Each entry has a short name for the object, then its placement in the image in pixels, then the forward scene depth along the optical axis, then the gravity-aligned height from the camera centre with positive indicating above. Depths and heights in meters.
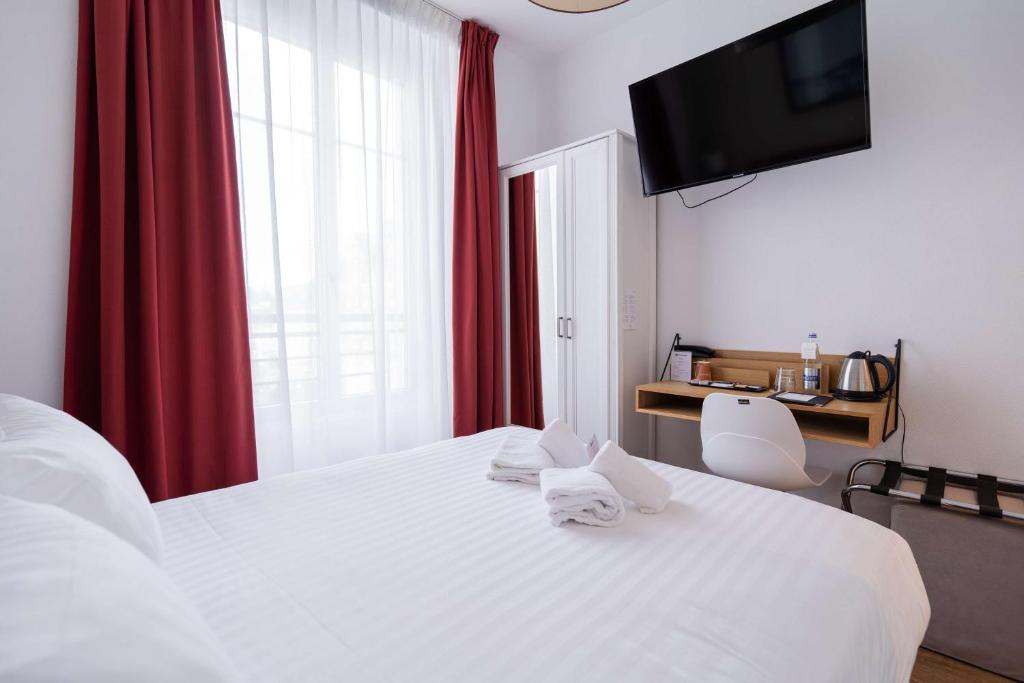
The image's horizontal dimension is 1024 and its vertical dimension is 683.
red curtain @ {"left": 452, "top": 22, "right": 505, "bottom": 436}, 3.08 +0.46
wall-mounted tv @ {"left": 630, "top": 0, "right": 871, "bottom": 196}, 1.99 +0.99
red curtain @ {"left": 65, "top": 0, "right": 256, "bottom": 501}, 1.87 +0.31
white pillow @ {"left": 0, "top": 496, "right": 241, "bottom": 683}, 0.37 -0.25
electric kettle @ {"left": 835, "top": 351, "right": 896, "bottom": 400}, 2.12 -0.30
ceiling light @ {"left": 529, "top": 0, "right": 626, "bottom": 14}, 1.56 +1.02
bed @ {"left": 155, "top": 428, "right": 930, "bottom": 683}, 0.77 -0.53
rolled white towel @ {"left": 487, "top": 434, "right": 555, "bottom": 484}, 1.56 -0.47
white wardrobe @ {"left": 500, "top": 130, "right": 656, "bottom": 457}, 2.77 +0.19
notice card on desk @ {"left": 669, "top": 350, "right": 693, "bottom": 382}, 2.82 -0.31
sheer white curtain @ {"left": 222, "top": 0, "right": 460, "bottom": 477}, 2.34 +0.58
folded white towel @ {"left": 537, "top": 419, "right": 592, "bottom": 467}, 1.66 -0.45
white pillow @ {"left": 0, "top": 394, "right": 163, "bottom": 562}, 0.75 -0.24
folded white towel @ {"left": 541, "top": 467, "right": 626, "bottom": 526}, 1.26 -0.49
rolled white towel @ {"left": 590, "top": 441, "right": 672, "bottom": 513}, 1.33 -0.46
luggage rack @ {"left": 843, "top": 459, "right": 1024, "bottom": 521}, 1.62 -0.68
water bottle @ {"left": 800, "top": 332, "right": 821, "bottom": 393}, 2.32 -0.28
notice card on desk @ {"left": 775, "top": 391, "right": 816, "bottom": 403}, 2.10 -0.38
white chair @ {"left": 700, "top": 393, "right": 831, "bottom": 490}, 1.87 -0.52
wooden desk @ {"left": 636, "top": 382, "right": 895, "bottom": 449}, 1.91 -0.50
